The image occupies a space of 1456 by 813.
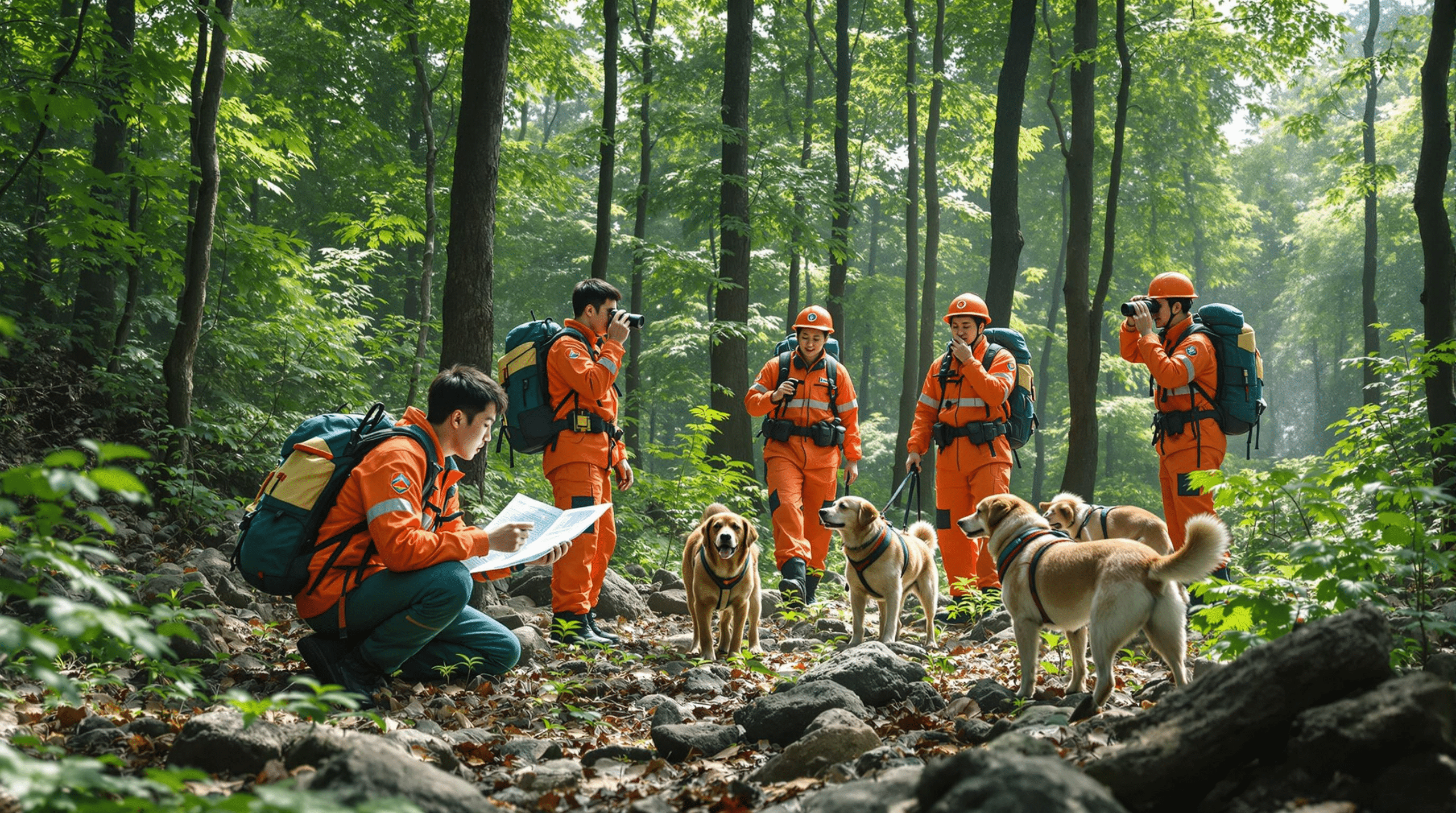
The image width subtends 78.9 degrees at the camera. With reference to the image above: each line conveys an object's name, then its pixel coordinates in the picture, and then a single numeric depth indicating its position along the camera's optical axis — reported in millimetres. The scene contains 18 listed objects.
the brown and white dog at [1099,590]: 4012
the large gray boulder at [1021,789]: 1950
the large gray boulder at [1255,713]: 2518
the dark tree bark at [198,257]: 8227
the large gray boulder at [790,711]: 4066
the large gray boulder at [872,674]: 4629
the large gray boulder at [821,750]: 3486
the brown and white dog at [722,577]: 6246
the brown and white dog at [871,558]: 6535
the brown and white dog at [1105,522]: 6973
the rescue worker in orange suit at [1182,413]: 7336
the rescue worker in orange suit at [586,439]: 6449
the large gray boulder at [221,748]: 3139
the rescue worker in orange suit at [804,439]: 8320
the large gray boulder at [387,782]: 2385
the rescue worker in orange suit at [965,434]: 7898
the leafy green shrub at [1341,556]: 3480
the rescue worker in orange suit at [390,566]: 4430
